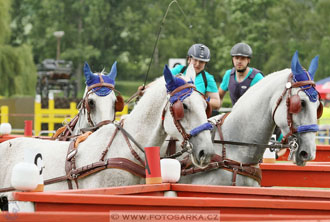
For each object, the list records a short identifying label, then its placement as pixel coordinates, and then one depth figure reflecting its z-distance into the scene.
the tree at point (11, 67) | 64.12
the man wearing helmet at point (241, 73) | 13.90
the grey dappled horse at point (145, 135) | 10.13
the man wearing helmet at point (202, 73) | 13.67
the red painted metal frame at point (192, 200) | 6.83
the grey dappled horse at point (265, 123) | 11.01
